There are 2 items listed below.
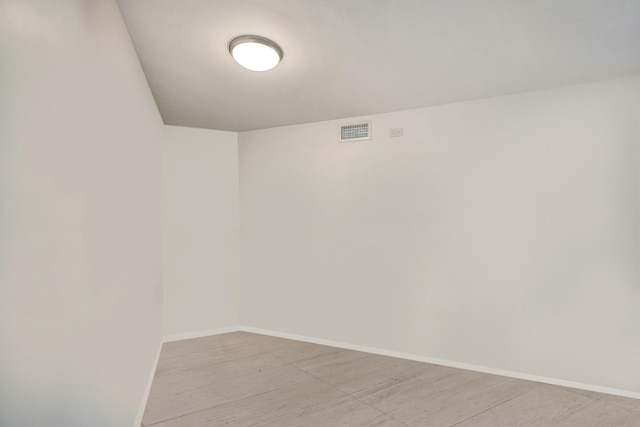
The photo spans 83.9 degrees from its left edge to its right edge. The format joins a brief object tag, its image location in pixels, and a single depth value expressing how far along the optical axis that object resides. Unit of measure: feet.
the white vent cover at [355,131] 11.30
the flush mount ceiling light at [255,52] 7.67
